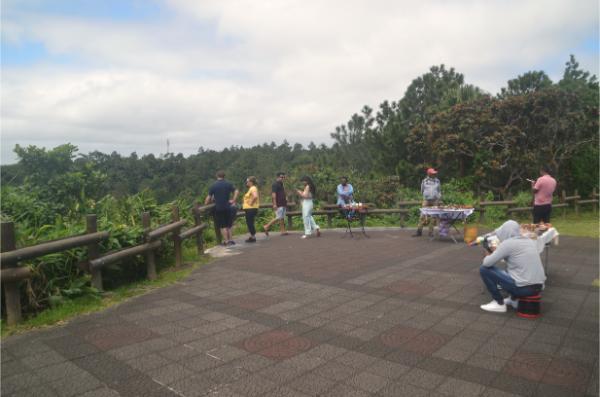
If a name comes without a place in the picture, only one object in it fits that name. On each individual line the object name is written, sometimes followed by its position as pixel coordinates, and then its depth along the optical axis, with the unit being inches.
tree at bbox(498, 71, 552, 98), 942.4
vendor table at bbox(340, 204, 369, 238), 405.4
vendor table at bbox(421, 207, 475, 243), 357.4
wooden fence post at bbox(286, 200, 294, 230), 487.1
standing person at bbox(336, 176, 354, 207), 414.6
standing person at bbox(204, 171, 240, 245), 360.8
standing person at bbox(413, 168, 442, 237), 393.1
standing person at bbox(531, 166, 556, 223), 337.7
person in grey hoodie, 177.8
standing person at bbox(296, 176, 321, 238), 404.5
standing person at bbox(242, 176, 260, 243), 388.5
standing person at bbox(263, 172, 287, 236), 421.7
